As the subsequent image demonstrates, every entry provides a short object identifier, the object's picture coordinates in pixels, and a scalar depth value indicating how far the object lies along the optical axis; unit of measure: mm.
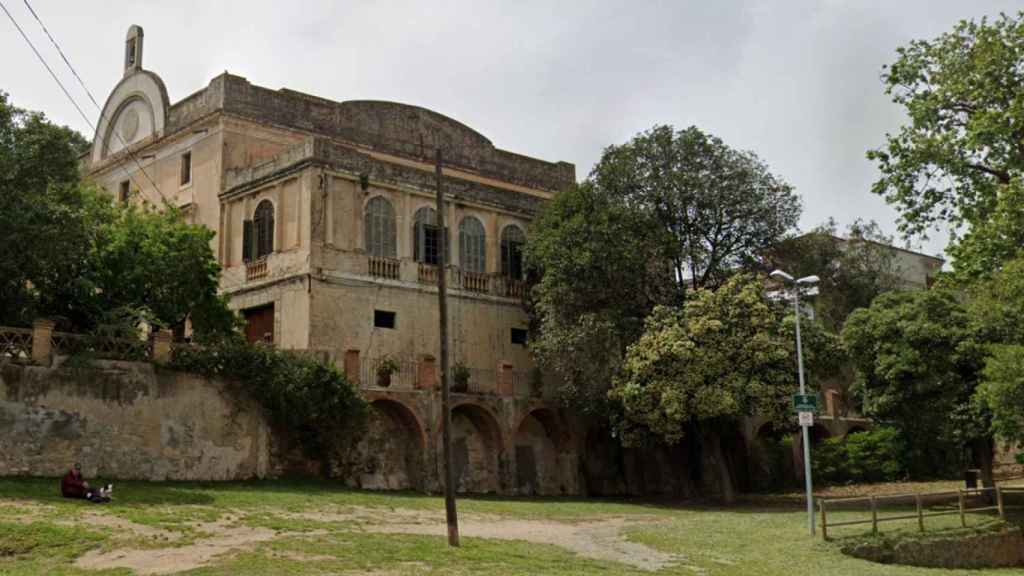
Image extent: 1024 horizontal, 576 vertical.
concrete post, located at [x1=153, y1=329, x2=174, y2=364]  27359
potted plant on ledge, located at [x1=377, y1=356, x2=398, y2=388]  32406
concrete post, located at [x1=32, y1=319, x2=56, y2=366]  25172
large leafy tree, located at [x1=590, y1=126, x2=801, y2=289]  36812
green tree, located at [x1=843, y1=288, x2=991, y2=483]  30531
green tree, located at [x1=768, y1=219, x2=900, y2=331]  47625
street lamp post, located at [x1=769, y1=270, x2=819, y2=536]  24281
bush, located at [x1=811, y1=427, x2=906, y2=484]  43344
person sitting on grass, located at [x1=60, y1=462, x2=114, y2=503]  22062
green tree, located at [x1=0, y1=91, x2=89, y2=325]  24875
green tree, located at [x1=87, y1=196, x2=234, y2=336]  30031
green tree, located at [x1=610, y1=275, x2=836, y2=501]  31703
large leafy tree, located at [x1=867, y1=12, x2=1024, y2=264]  27000
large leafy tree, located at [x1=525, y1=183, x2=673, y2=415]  34375
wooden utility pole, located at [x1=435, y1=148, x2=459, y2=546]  19875
